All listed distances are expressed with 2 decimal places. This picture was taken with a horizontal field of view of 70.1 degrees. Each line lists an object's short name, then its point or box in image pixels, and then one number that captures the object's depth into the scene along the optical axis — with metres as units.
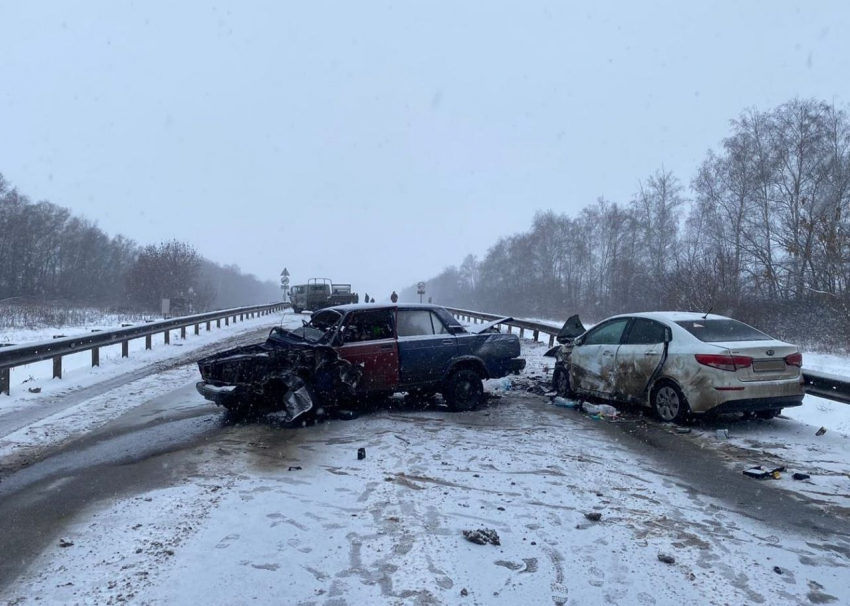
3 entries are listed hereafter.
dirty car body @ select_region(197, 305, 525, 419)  7.99
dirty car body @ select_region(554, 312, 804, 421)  7.36
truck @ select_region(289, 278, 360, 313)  33.56
